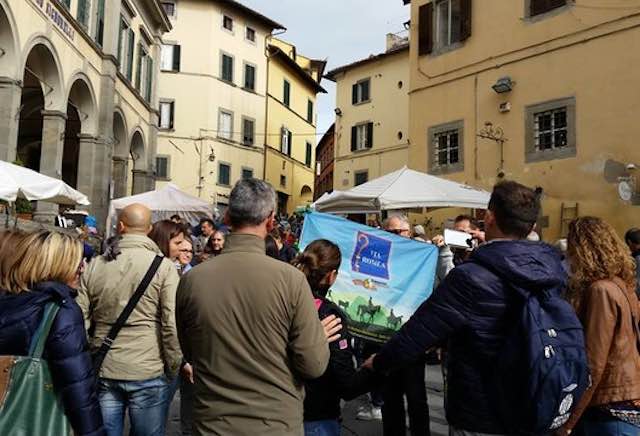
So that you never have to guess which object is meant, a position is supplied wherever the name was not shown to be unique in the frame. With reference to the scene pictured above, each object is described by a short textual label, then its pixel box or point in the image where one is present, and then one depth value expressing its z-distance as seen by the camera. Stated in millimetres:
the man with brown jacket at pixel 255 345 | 2225
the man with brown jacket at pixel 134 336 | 3281
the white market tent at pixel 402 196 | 8641
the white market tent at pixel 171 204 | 14422
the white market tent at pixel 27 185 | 8586
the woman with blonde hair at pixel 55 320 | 2352
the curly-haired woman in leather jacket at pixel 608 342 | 2742
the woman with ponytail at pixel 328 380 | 2643
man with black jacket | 2303
